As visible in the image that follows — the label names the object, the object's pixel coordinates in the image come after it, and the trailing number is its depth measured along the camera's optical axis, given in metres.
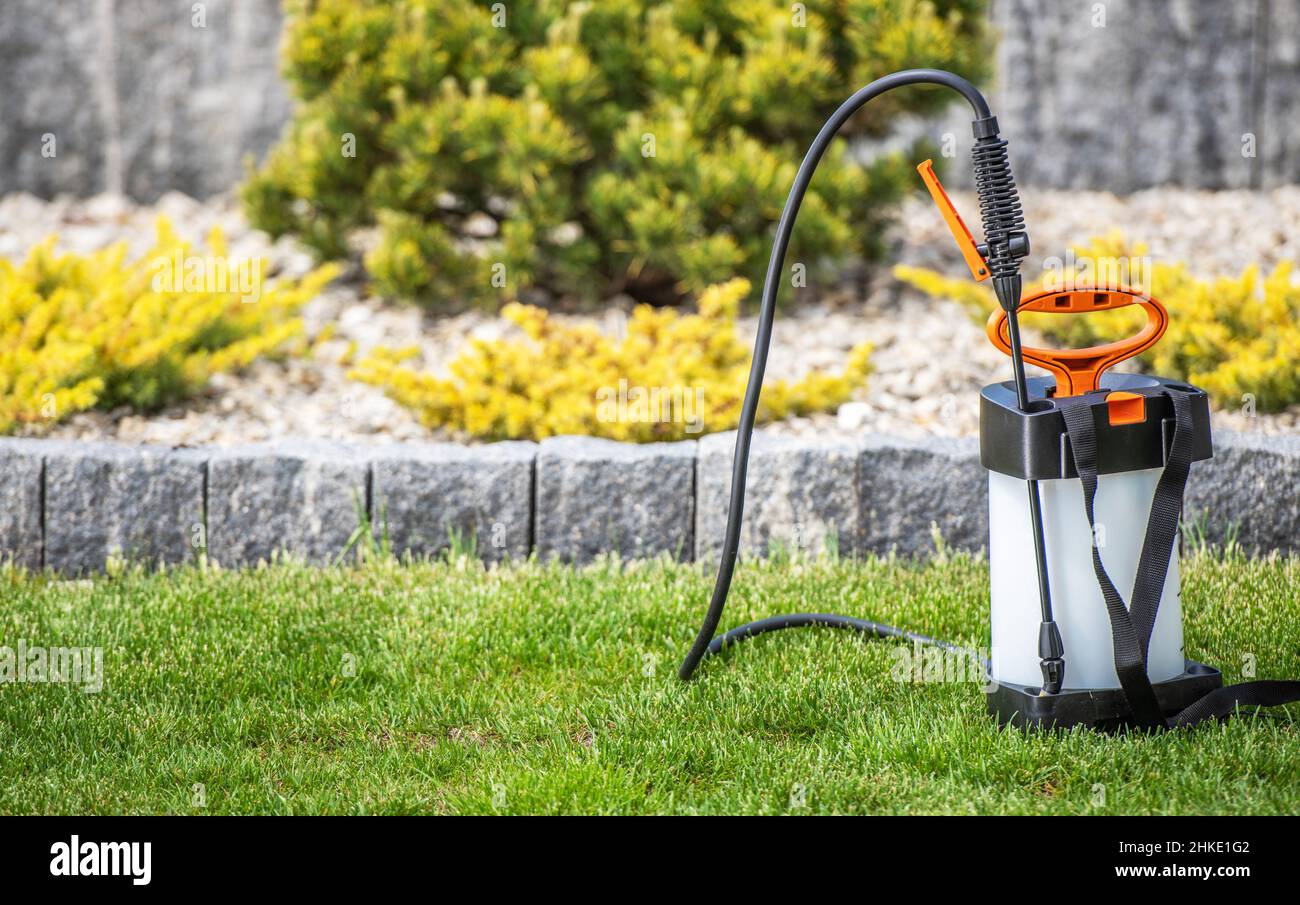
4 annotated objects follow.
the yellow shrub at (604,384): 3.63
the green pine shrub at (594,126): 4.31
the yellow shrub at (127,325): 3.61
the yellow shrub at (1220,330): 3.59
